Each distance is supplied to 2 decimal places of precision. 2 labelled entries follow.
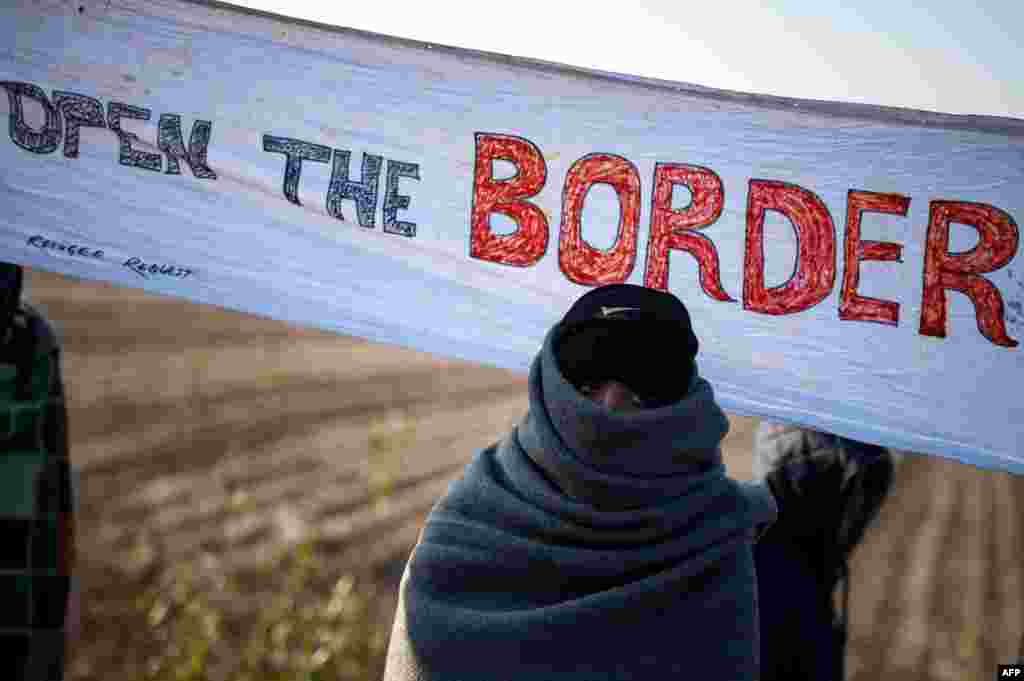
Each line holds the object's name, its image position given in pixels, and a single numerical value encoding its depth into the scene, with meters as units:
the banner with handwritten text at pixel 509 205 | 2.94
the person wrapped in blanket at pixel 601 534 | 2.08
